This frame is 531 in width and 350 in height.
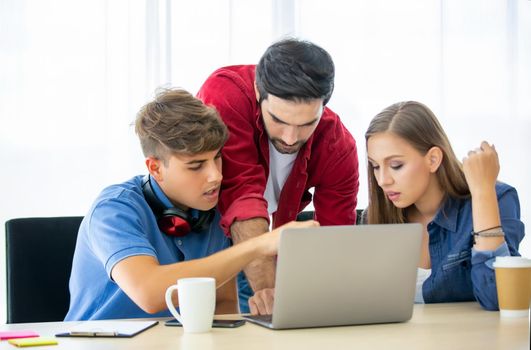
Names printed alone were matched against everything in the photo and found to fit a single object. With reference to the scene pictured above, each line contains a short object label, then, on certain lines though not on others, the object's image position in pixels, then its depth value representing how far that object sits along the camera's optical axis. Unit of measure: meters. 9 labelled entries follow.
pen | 1.39
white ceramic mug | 1.39
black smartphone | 1.47
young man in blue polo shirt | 1.73
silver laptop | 1.36
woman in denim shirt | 1.77
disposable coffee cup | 1.58
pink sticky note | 1.40
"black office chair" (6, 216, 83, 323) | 1.92
